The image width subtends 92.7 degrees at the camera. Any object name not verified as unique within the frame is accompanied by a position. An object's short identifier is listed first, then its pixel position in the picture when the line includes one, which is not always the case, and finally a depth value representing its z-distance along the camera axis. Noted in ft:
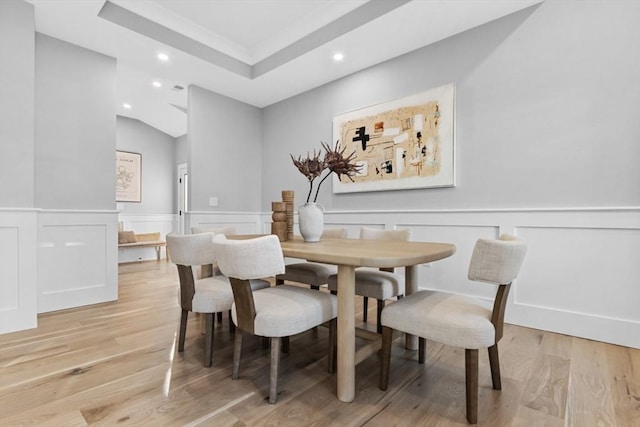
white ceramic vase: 6.58
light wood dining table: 4.23
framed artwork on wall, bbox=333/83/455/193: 9.40
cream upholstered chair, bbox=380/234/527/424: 4.11
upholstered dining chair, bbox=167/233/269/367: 5.81
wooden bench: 17.70
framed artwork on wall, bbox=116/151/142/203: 19.85
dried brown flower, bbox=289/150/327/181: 6.41
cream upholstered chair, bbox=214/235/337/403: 4.39
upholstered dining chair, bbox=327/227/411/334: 6.47
